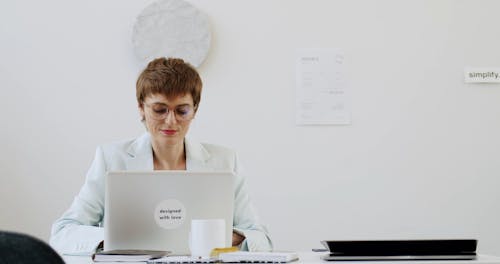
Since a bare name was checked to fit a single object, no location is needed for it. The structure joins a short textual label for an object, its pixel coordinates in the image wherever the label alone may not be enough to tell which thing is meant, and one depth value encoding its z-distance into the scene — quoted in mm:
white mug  2503
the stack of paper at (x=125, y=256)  2388
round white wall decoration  3918
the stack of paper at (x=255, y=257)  2284
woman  3034
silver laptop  2600
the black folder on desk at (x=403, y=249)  2333
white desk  2283
